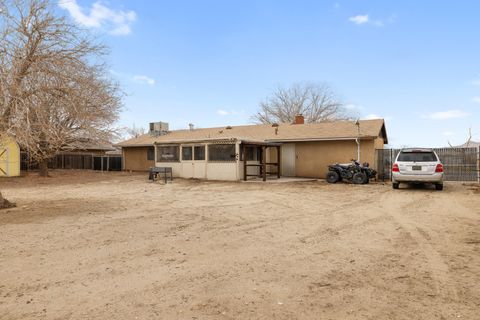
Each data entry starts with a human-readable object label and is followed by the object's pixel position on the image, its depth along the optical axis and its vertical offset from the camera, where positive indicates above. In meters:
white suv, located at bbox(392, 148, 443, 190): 12.57 -0.36
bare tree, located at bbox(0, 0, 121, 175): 7.79 +2.31
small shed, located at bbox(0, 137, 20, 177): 21.27 +0.15
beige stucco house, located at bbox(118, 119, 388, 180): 18.23 +0.59
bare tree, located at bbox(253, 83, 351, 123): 41.78 +6.79
